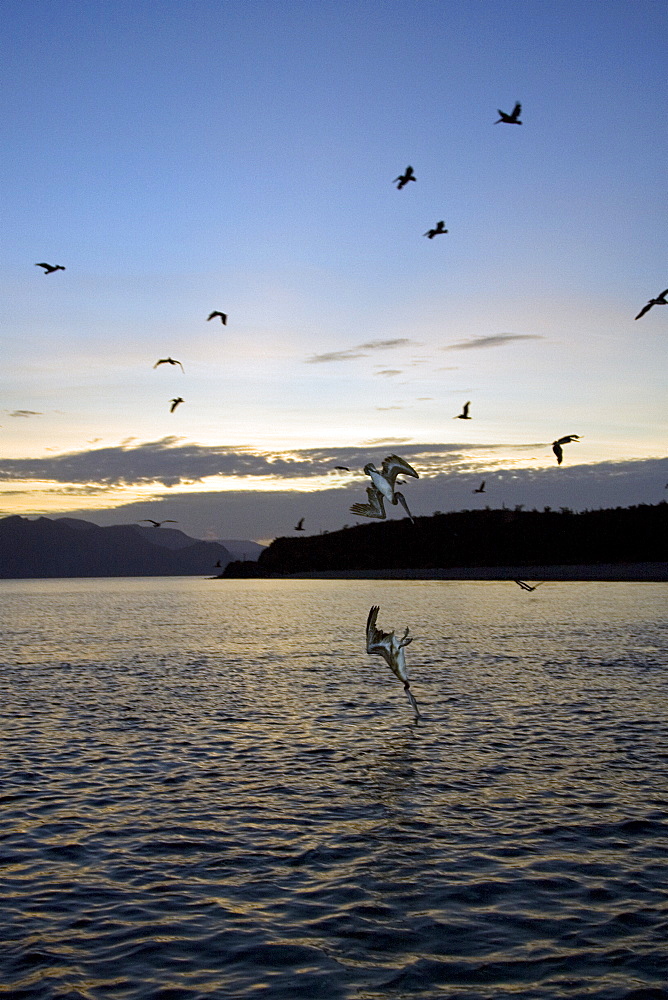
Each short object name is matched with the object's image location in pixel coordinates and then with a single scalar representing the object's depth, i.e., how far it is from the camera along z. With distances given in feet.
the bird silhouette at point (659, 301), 83.30
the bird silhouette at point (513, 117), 80.18
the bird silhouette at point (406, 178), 94.53
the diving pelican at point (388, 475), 54.75
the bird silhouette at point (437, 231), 100.99
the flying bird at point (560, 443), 83.21
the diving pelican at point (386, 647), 58.94
